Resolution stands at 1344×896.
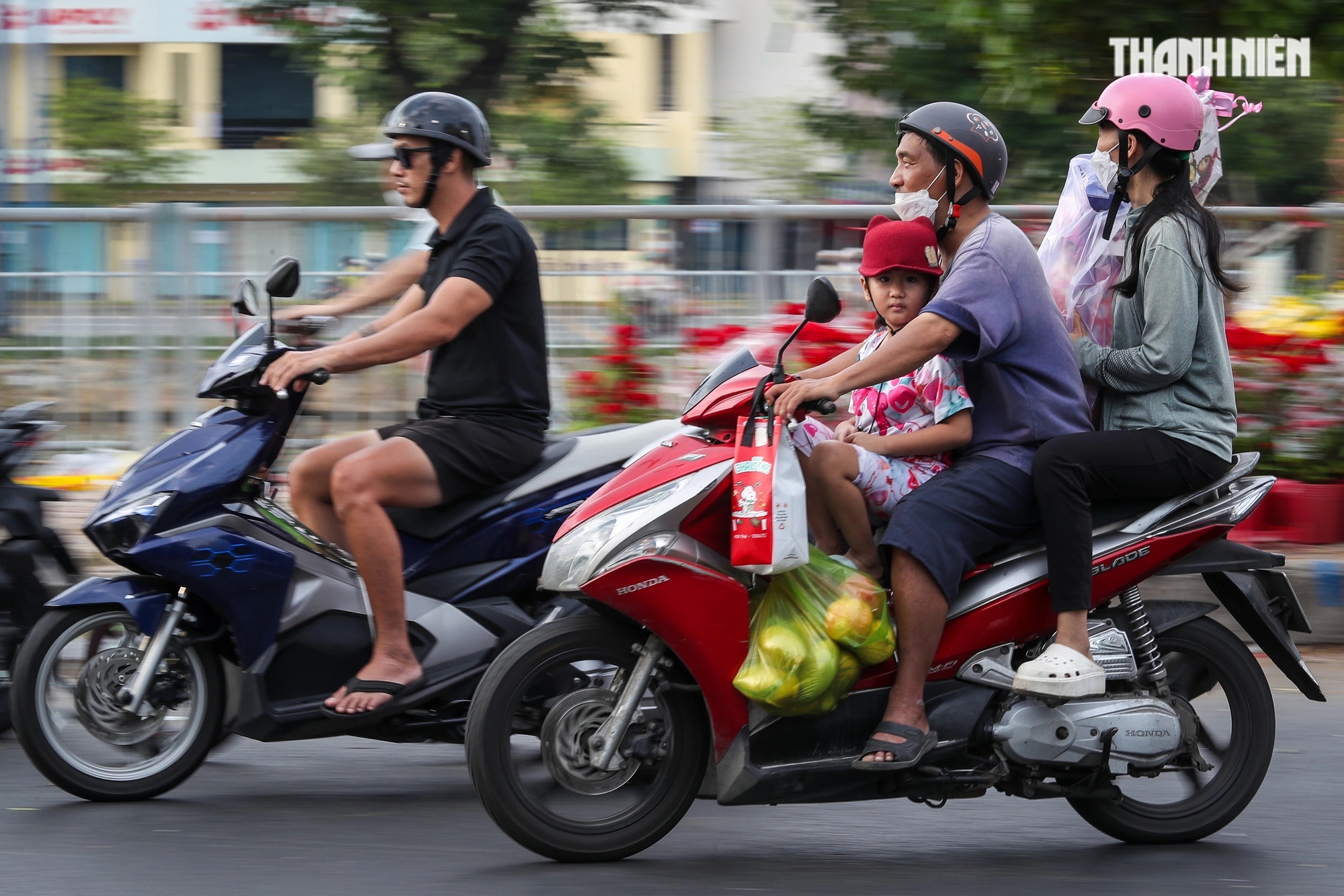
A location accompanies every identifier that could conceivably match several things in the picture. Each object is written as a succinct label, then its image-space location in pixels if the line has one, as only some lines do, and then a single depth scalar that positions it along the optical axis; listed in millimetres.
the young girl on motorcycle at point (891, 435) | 7863
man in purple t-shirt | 7691
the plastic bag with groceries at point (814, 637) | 7621
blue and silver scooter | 8656
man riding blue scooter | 8812
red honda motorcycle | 7645
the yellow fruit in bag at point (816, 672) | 7617
